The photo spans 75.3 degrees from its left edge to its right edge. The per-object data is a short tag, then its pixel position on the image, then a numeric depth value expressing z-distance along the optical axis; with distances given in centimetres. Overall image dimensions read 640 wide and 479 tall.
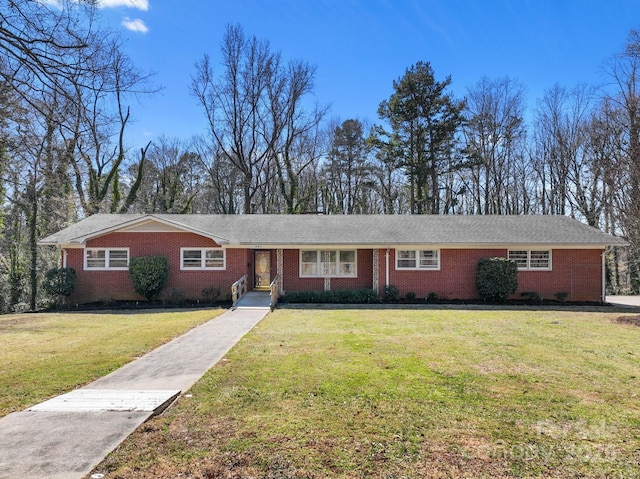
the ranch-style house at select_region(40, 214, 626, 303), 1816
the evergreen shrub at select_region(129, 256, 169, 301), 1739
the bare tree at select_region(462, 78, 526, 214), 3142
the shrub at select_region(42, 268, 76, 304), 1730
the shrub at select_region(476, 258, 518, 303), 1755
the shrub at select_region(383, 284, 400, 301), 1812
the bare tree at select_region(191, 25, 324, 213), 3244
